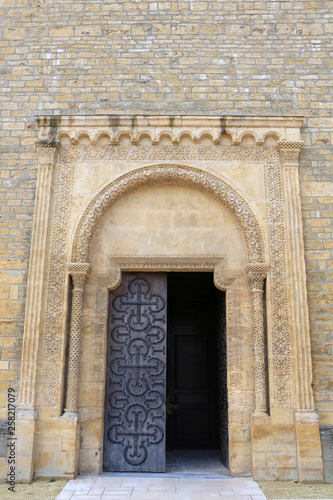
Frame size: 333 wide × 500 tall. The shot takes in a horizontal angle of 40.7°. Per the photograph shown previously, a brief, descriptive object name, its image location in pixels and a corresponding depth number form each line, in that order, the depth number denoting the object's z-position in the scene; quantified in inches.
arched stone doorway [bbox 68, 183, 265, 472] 206.1
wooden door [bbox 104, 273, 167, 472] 207.5
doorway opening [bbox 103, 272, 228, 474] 207.9
